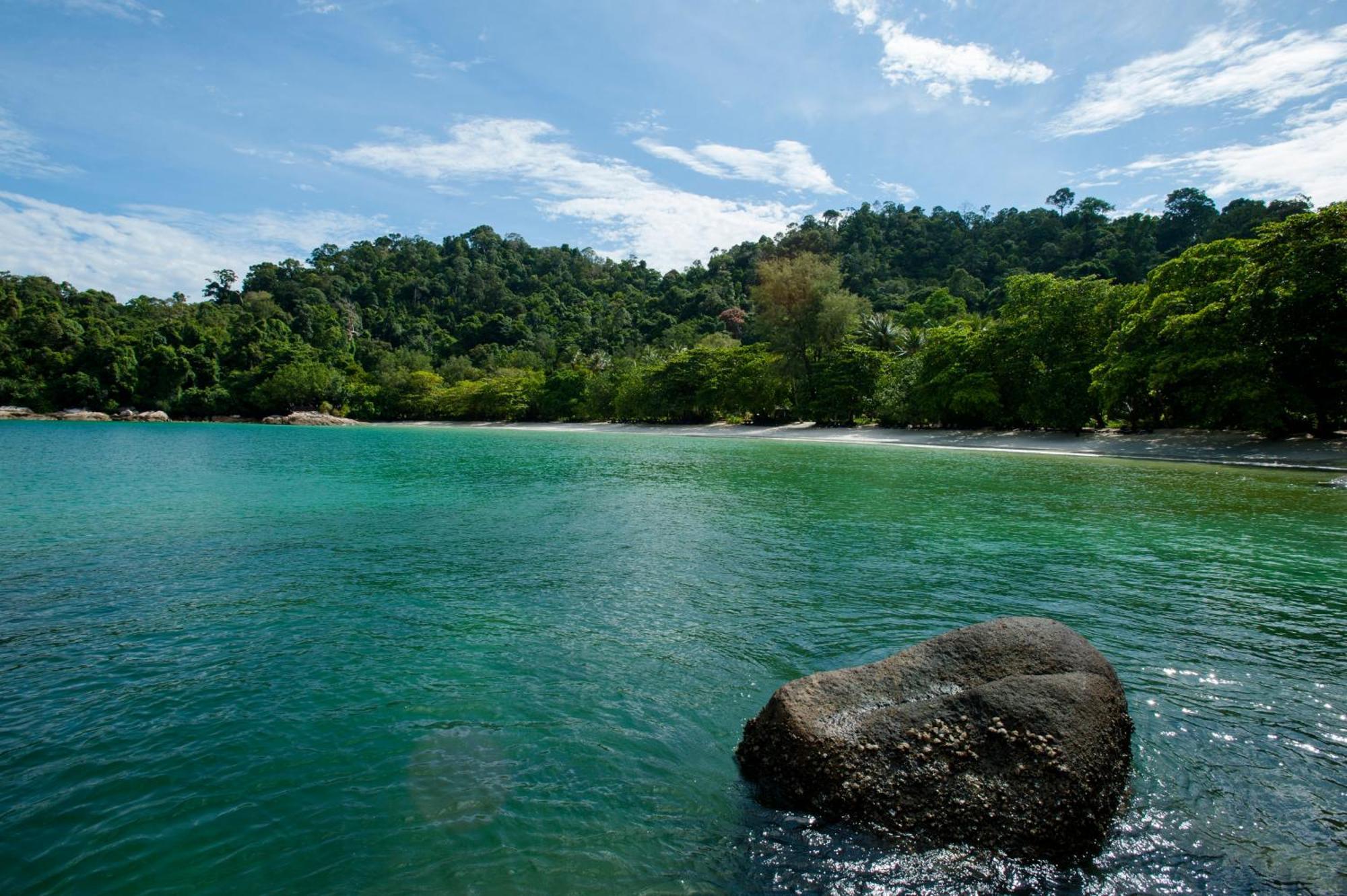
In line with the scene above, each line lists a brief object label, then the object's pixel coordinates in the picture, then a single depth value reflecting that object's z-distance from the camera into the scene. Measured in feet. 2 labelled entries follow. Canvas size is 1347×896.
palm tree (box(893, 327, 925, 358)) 197.47
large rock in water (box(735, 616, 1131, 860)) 14.61
